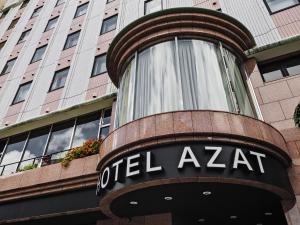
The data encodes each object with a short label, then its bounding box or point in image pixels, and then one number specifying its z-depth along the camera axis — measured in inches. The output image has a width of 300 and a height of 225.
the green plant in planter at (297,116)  294.2
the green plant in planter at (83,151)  420.2
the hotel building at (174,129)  271.4
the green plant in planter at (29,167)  478.7
